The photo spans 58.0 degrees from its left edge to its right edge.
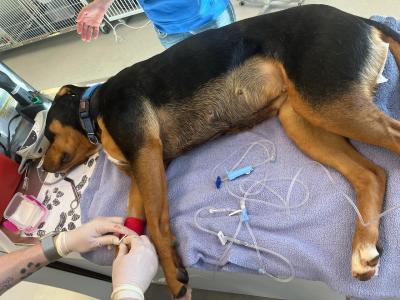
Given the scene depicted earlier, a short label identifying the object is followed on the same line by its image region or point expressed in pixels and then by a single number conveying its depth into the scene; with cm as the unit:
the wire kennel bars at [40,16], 410
